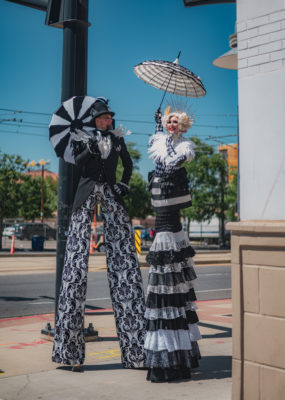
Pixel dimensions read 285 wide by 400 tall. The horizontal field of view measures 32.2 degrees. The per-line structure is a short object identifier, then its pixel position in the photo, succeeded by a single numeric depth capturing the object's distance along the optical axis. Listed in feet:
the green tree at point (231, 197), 138.05
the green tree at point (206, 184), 135.54
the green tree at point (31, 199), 105.19
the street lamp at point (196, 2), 20.47
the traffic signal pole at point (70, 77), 18.35
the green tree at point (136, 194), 159.43
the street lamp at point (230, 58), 21.44
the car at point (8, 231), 178.26
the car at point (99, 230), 135.50
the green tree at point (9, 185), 101.45
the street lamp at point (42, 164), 163.92
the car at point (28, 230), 153.48
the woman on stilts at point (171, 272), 13.60
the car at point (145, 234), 166.26
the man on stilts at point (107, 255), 14.88
